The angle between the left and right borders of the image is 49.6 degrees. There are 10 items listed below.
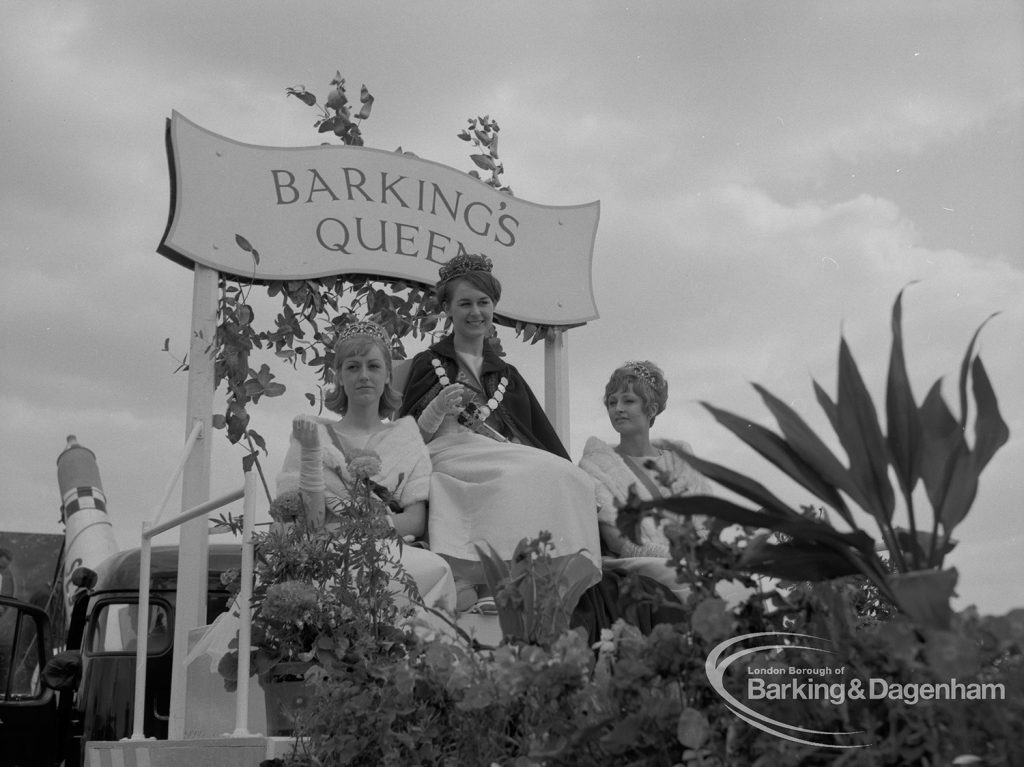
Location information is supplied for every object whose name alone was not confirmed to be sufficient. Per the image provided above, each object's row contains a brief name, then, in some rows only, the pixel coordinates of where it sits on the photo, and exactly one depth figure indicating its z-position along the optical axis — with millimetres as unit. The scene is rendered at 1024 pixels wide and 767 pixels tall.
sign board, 4812
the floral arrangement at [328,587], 2998
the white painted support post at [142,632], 3363
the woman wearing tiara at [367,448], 3463
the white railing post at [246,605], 2875
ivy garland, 4777
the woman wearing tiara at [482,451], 3896
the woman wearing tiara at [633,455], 4246
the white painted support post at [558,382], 5555
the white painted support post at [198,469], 4426
